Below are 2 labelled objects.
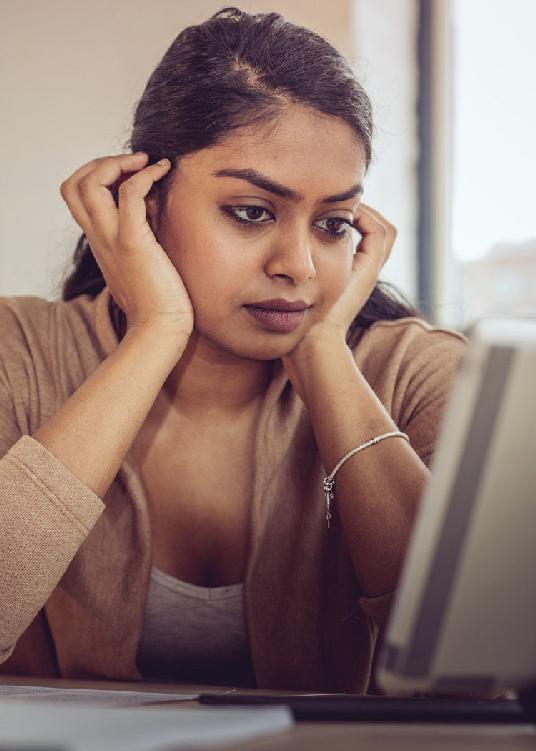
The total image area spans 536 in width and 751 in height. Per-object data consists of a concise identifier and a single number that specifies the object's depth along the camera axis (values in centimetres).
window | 226
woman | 108
